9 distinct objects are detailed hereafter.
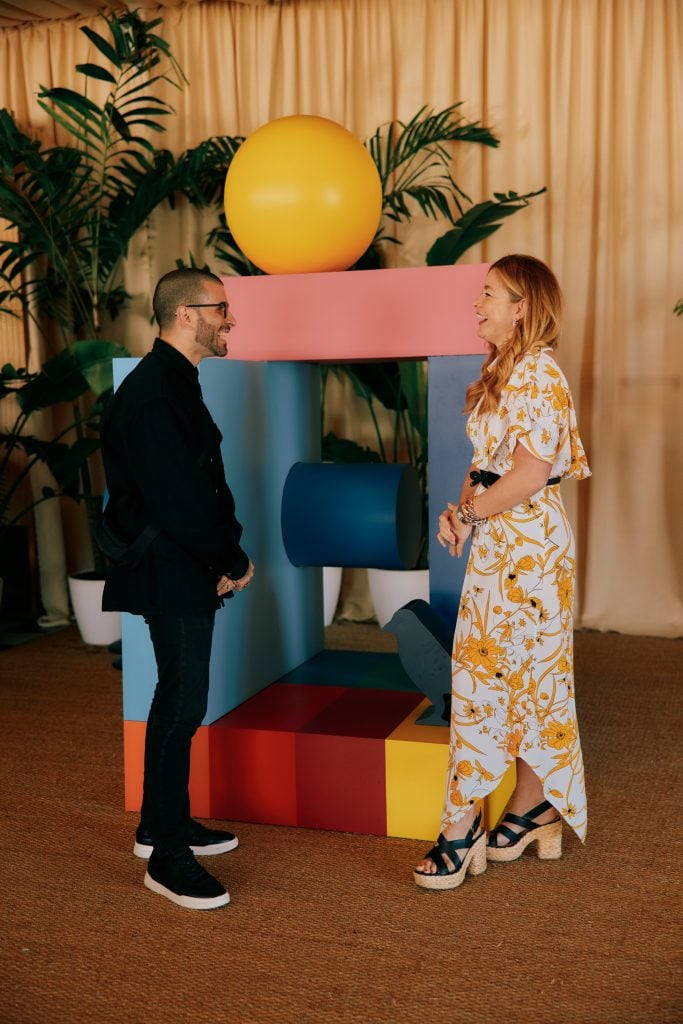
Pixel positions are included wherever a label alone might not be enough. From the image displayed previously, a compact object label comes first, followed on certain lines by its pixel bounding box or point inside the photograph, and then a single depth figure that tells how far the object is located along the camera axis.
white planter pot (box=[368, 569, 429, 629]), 4.77
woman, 2.30
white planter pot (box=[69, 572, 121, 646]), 4.81
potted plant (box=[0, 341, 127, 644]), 4.48
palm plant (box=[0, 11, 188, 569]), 4.53
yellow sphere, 2.78
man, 2.23
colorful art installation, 2.73
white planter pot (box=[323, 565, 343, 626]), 5.05
